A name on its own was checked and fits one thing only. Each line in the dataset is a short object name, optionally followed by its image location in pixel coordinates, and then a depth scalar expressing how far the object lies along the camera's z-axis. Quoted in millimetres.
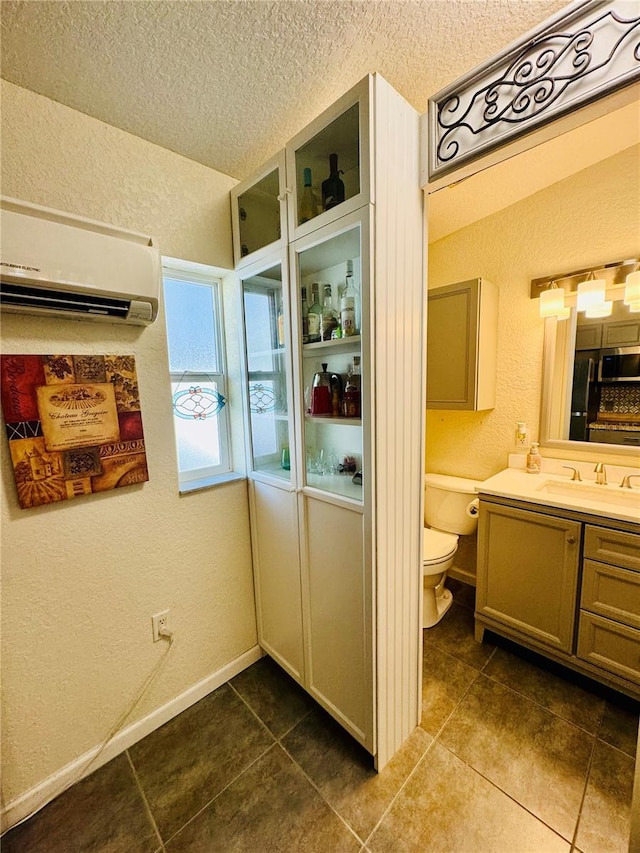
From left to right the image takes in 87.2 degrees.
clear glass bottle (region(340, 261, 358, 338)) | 1231
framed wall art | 1073
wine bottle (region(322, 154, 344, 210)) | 1219
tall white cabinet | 1048
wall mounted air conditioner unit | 949
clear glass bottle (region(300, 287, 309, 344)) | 1349
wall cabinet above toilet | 1919
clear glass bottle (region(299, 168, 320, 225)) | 1278
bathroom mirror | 1692
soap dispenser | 1941
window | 1542
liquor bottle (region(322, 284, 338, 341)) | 1333
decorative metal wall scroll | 758
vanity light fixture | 1625
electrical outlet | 1427
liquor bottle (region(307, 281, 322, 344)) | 1356
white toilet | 1893
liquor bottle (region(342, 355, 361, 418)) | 1278
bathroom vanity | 1393
